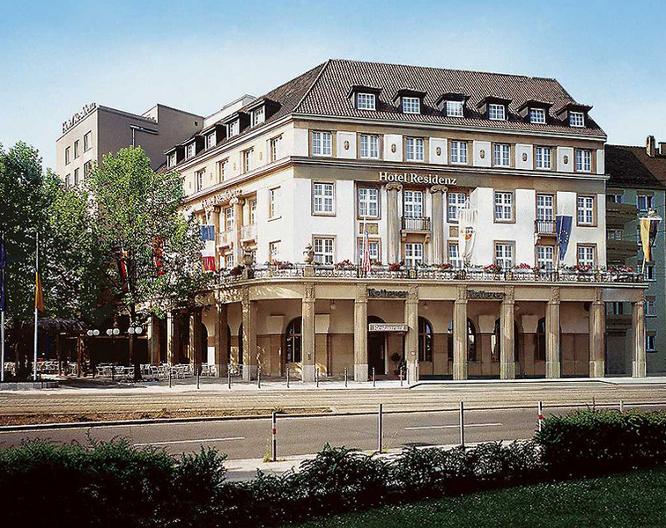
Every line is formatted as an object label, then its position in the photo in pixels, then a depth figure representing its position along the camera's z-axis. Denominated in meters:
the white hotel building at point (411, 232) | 53.78
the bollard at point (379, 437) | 21.95
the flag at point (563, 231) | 57.22
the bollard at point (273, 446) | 20.48
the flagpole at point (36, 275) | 43.59
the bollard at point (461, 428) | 22.24
